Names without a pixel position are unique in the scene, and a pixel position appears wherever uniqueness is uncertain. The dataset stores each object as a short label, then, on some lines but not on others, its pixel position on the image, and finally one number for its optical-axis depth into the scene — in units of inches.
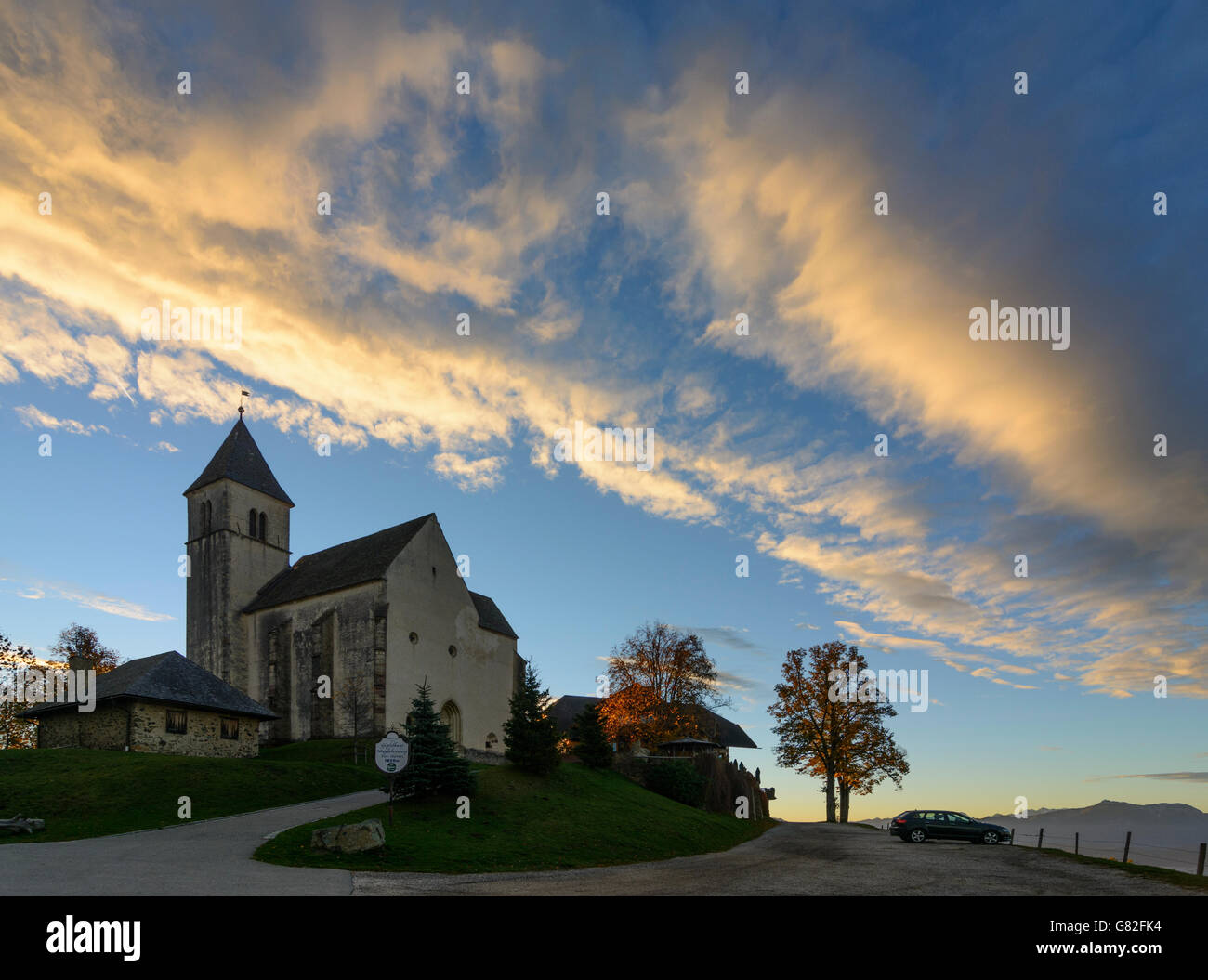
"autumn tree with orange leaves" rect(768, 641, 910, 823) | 2128.4
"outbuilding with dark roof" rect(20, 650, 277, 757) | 1333.7
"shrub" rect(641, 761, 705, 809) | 1659.7
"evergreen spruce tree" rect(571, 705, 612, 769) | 1611.7
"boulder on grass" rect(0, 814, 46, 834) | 824.3
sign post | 821.2
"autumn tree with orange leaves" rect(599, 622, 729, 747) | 2005.4
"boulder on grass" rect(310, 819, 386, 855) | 724.7
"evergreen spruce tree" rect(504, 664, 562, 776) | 1266.0
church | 1827.0
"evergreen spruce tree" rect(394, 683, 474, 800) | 1000.2
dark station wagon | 1237.1
